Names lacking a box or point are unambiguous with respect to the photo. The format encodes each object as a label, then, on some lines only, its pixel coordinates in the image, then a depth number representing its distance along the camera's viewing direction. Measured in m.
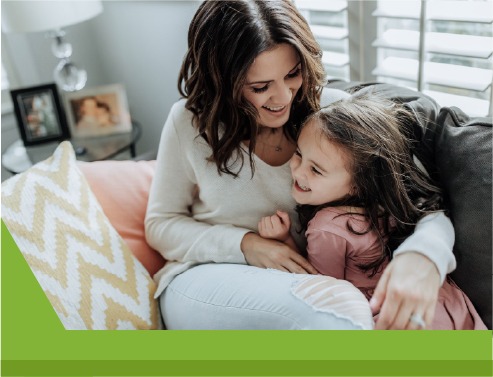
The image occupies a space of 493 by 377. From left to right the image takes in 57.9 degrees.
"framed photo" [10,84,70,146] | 1.93
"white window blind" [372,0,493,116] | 1.20
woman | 0.82
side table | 1.89
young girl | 0.94
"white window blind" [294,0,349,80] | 1.50
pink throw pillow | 1.26
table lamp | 1.71
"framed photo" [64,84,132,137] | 1.97
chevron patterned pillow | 1.00
